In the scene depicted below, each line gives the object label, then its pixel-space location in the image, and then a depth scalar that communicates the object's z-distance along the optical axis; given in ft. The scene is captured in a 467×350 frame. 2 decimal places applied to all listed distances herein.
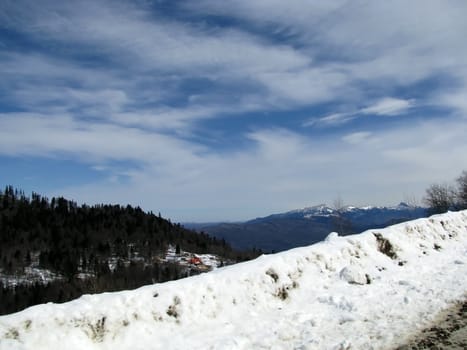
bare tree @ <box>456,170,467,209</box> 274.98
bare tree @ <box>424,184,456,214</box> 292.61
